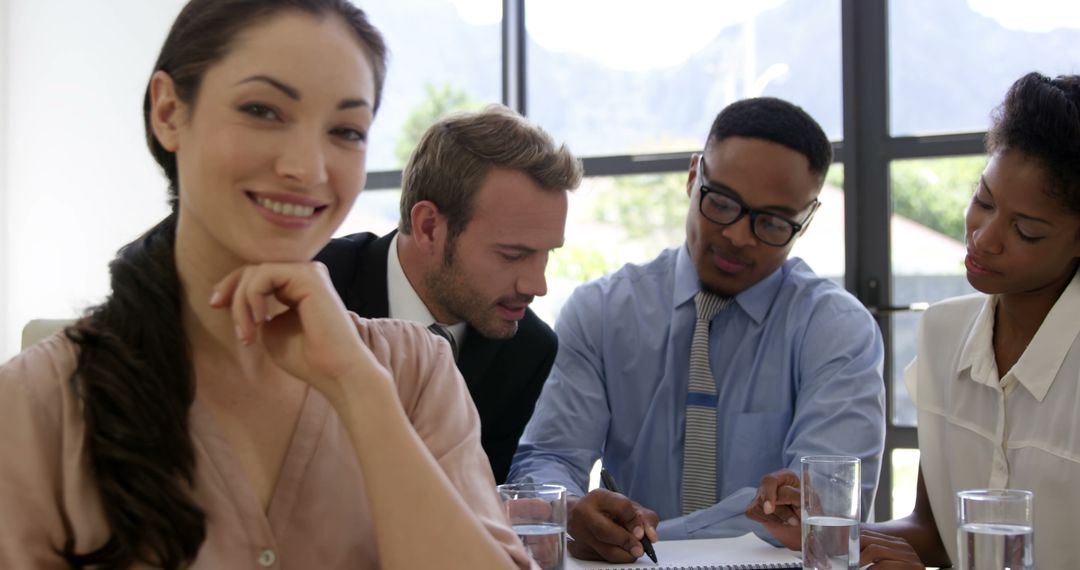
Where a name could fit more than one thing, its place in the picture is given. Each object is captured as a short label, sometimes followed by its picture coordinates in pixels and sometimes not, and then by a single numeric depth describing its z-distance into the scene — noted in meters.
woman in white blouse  1.92
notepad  1.55
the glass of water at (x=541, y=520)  1.36
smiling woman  1.13
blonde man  2.25
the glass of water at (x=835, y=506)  1.38
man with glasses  2.33
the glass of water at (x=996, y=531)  1.26
